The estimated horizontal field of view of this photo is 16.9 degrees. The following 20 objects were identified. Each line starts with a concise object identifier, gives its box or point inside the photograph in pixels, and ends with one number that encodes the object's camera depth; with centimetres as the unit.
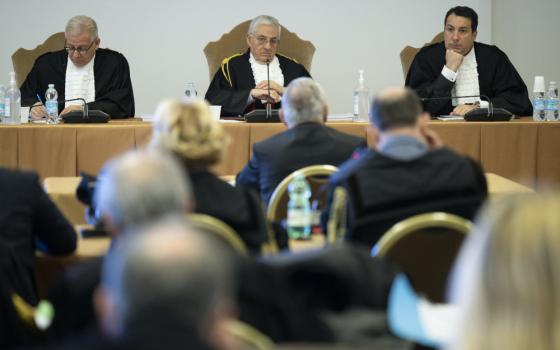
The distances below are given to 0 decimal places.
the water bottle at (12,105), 1159
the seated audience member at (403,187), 581
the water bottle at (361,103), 1199
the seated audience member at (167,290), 244
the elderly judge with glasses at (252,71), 1327
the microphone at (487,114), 1167
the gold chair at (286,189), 718
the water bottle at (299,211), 661
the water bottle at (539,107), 1222
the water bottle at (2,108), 1171
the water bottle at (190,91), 1247
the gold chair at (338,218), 604
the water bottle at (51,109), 1180
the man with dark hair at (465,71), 1350
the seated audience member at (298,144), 821
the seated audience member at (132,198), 417
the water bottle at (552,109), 1209
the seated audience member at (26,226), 595
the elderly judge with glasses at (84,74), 1376
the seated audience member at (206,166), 576
